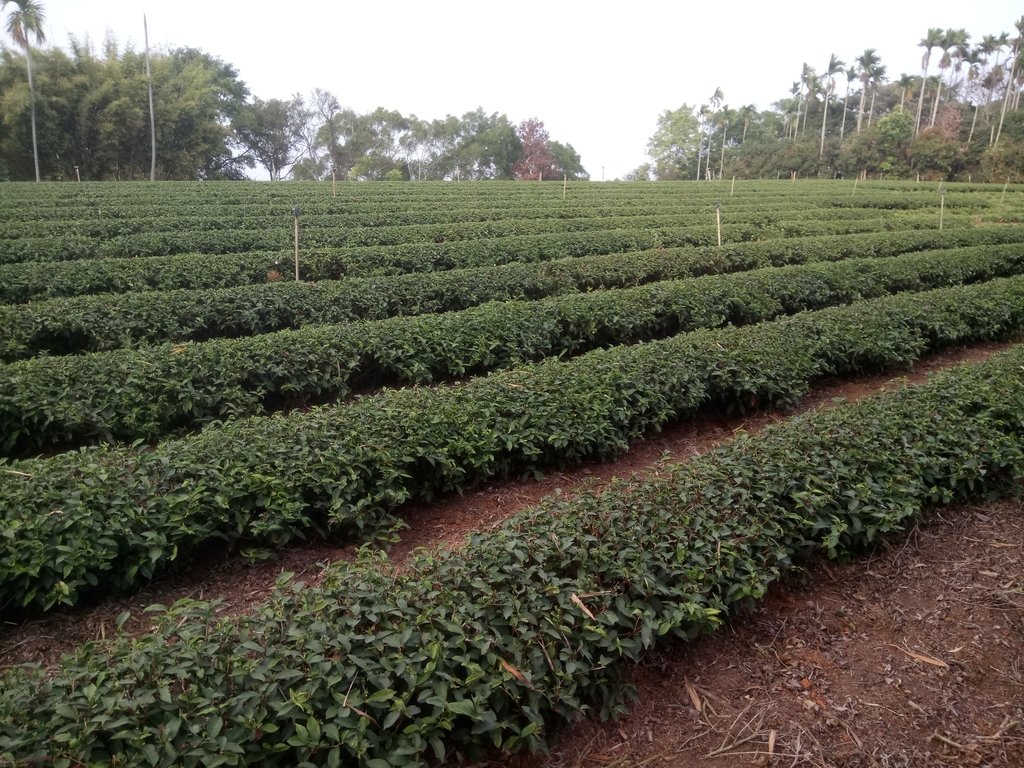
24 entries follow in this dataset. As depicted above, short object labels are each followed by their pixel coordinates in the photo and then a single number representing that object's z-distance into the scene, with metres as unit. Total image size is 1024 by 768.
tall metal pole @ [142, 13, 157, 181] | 41.78
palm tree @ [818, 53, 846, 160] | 72.06
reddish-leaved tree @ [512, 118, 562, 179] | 60.43
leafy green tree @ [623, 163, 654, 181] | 79.62
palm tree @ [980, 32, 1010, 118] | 63.25
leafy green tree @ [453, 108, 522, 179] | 65.56
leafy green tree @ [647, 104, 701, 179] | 76.19
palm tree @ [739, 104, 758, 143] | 78.94
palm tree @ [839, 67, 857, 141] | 73.88
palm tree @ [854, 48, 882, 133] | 69.19
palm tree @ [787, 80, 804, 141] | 77.62
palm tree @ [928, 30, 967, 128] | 65.81
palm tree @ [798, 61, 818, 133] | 76.38
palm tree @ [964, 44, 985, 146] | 65.31
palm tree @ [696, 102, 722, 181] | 77.02
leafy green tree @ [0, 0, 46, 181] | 39.72
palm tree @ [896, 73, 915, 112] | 68.61
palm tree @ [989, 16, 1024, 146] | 59.04
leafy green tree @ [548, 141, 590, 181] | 71.81
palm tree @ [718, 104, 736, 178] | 78.11
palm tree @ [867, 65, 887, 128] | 69.94
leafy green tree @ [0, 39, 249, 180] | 39.56
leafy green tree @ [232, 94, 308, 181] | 61.16
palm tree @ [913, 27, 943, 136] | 66.88
